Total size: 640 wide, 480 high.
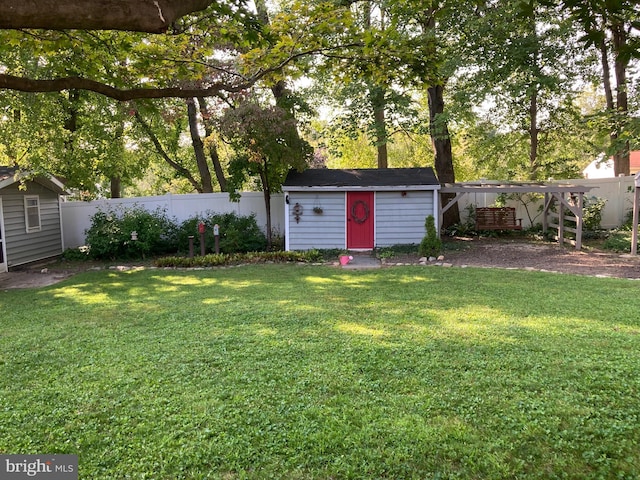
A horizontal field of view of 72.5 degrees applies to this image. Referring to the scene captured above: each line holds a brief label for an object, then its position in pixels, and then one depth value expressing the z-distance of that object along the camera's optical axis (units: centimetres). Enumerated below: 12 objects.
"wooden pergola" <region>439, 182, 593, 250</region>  1150
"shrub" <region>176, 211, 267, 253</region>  1198
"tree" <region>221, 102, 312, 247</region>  1147
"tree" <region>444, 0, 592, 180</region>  1268
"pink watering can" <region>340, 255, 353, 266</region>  1031
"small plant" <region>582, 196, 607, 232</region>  1375
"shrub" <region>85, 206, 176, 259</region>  1172
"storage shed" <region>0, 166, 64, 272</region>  1095
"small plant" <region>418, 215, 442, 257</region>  1074
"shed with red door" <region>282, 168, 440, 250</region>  1229
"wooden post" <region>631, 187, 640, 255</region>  1018
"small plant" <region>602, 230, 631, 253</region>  1108
